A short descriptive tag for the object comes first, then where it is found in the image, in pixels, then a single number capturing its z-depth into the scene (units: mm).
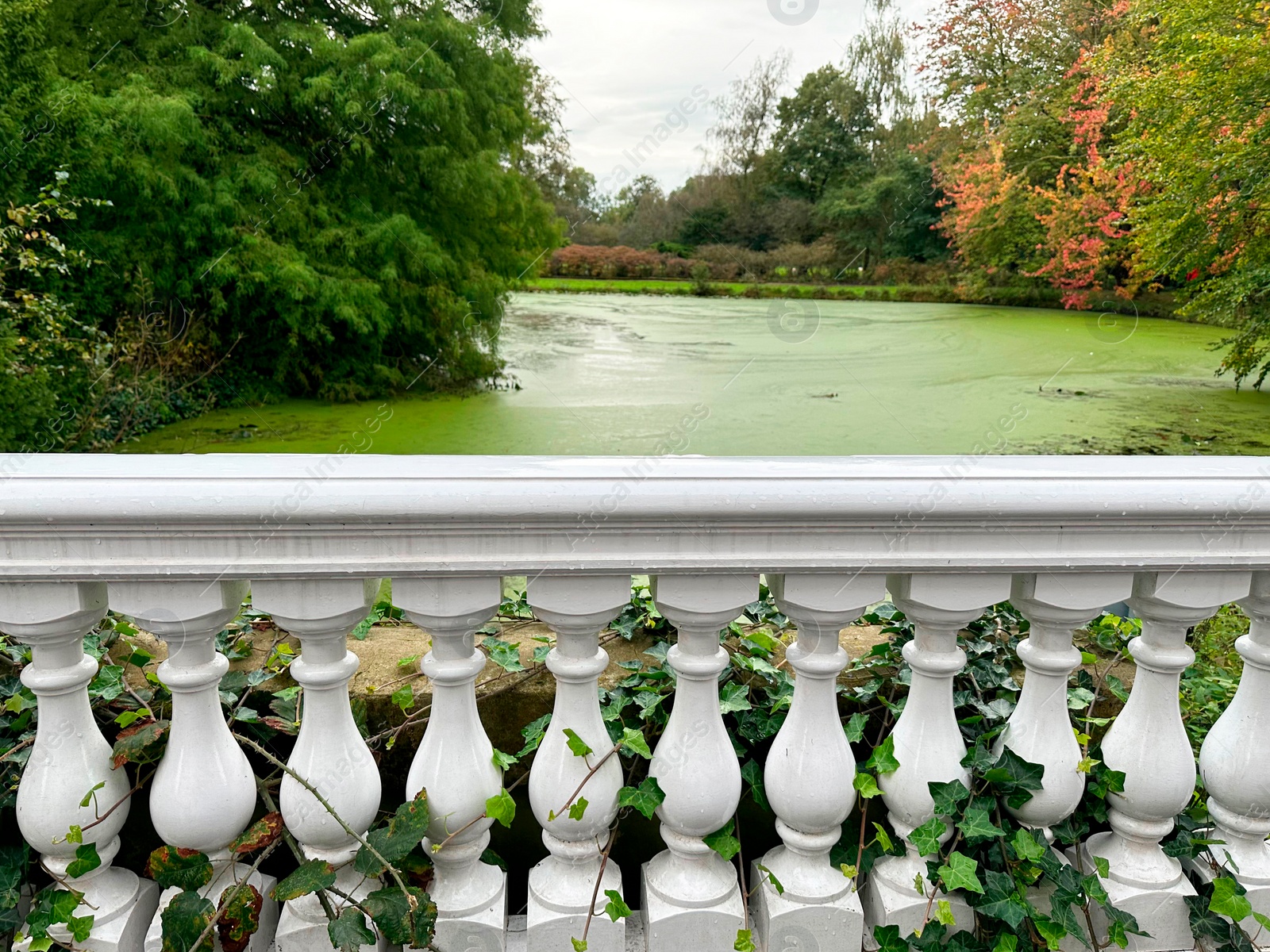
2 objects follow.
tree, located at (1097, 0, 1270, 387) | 4848
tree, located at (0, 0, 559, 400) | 5223
